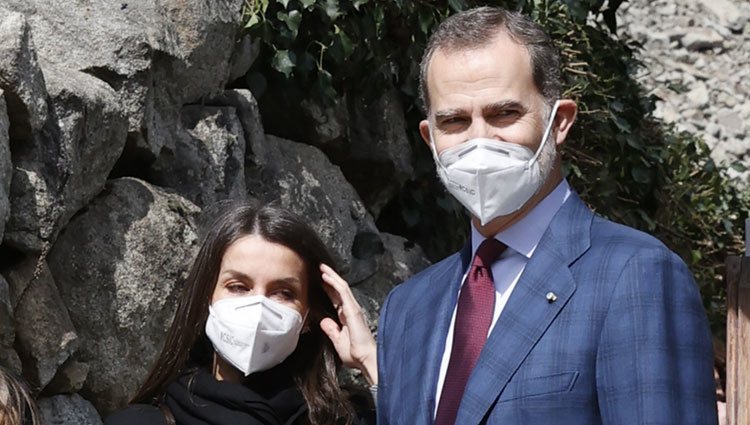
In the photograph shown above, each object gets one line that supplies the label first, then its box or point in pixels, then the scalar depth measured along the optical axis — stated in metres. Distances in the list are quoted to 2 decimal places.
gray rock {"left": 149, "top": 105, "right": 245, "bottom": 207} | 4.17
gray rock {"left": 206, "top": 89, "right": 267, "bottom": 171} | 4.53
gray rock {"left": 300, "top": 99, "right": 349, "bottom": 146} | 4.94
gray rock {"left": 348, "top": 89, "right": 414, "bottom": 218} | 5.25
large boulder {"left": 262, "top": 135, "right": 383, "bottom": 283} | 4.64
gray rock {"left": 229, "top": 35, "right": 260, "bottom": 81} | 4.56
